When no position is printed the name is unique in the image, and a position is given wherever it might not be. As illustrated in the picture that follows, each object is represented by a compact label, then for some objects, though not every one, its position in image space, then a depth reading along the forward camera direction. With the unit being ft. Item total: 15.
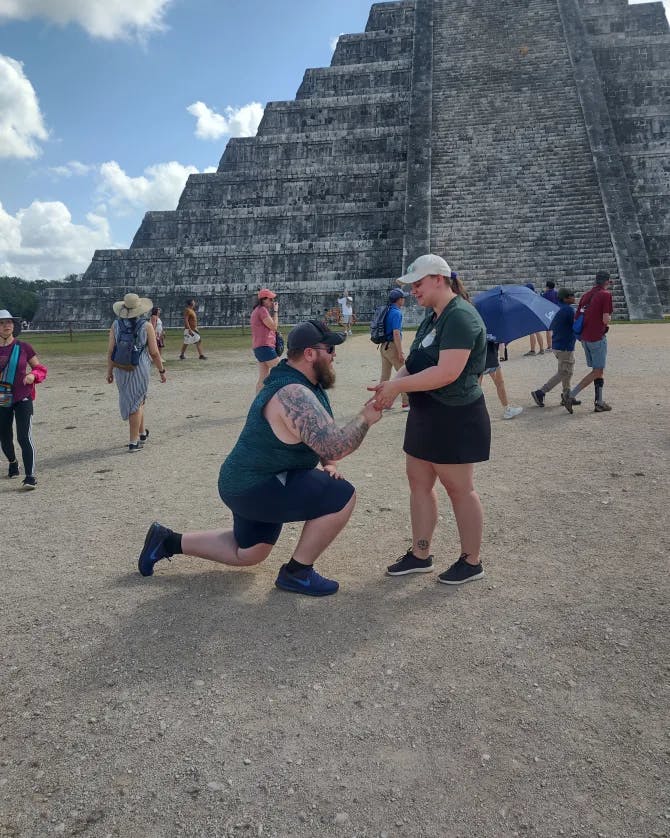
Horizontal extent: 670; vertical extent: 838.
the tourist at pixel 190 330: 52.62
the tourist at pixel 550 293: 44.04
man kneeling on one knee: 11.39
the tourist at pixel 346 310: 69.62
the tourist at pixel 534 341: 47.91
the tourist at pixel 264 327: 29.07
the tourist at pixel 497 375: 24.93
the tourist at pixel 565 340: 27.78
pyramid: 75.97
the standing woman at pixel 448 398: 11.43
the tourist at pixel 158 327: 52.37
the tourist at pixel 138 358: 24.04
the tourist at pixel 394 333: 27.52
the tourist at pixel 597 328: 27.20
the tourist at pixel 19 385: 20.51
